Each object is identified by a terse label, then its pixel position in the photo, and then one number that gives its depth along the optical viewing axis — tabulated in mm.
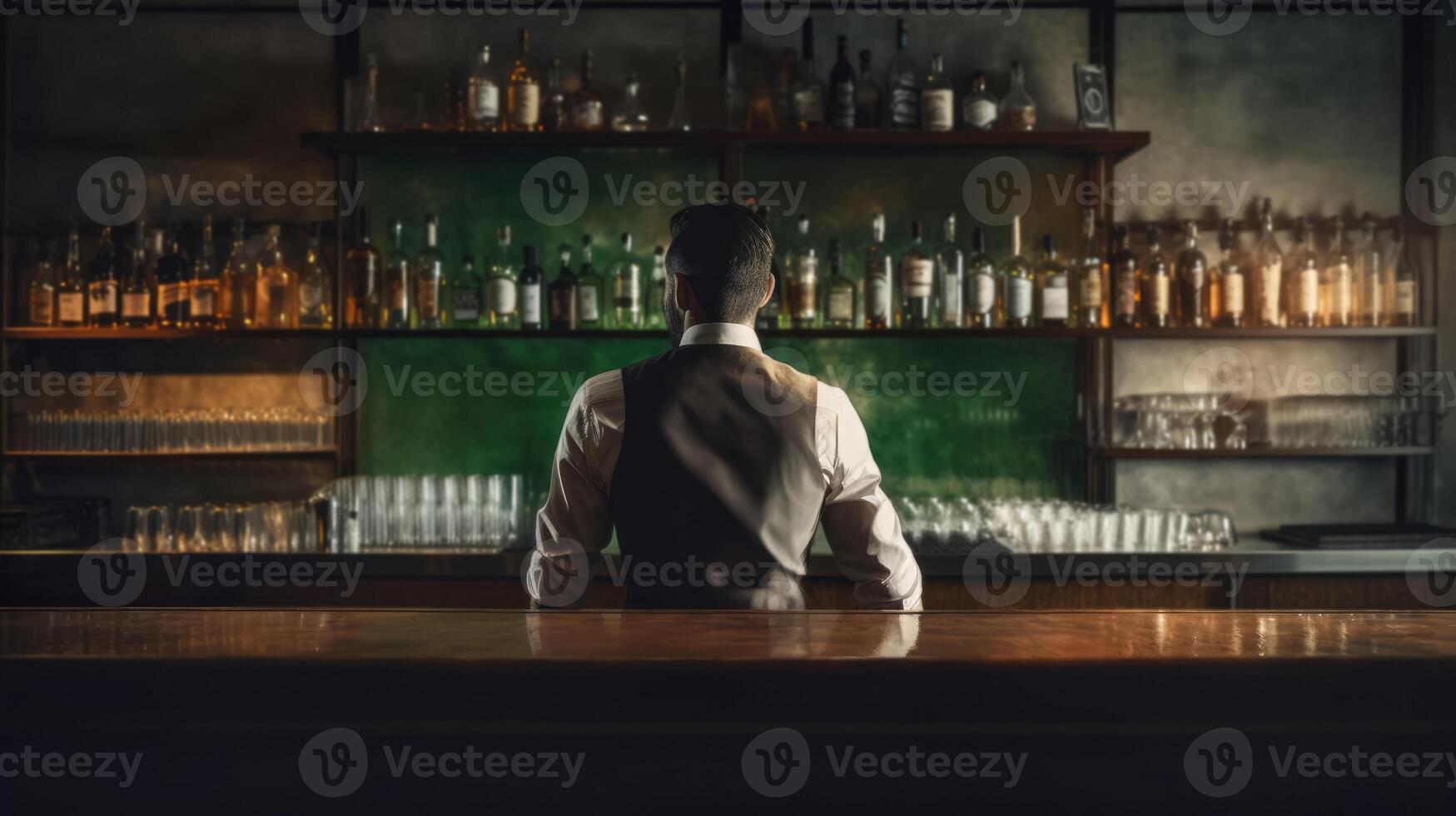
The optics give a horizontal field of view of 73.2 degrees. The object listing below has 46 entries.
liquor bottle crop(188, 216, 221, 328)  2914
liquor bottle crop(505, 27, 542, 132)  2865
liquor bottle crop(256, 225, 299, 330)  2934
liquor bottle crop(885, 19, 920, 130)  2916
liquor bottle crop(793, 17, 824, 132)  2910
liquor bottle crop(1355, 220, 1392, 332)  2939
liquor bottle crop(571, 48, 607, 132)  2896
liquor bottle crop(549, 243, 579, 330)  2902
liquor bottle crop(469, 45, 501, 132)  2855
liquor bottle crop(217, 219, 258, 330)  2922
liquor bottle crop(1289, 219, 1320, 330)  2887
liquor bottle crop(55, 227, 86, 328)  2891
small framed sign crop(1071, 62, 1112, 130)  2879
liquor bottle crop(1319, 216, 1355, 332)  2918
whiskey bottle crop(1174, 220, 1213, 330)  2902
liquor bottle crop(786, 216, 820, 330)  2900
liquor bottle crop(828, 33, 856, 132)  2904
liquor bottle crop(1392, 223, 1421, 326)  2893
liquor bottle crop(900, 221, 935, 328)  2873
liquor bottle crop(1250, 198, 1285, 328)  2881
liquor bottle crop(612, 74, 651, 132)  2982
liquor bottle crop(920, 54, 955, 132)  2850
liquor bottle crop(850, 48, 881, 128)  2986
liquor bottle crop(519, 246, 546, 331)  2844
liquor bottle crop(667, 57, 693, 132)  3059
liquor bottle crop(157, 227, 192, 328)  2889
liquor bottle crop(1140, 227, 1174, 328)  2867
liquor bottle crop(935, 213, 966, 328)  2939
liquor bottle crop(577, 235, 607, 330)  2908
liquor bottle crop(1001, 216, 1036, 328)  2875
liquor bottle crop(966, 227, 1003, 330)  2889
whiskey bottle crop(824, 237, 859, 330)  2879
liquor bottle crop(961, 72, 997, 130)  2902
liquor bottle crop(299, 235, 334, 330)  2961
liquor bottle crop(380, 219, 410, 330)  2885
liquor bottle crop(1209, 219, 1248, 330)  2881
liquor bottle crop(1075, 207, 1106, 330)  2855
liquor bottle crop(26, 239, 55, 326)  2945
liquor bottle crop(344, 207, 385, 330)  2932
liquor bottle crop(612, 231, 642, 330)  2947
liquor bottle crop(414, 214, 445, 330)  2926
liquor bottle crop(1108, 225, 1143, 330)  2889
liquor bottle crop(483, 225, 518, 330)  2887
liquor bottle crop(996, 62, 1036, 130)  2912
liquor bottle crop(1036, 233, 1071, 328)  2836
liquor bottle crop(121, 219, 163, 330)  2887
